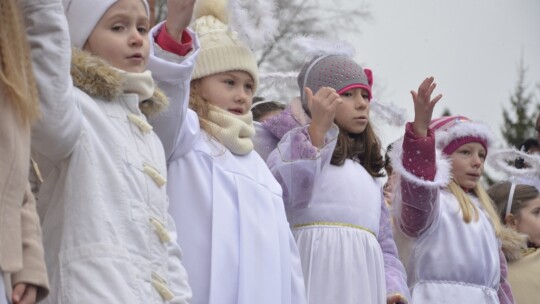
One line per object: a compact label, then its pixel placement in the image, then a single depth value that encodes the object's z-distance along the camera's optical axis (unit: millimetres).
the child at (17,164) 5467
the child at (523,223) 12433
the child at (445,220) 10426
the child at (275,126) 9733
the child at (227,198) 7850
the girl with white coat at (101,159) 6104
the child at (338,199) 9135
